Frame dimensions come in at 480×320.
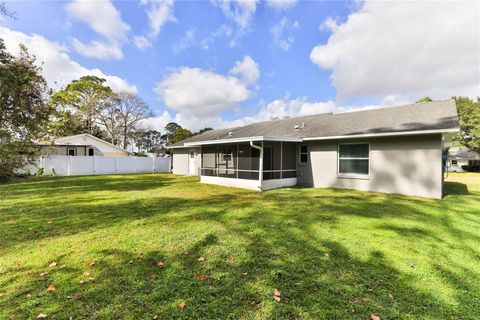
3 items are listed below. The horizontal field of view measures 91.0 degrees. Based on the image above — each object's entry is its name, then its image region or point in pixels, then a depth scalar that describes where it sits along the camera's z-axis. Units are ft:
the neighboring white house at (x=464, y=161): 107.53
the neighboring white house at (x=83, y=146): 81.40
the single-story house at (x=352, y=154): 30.30
